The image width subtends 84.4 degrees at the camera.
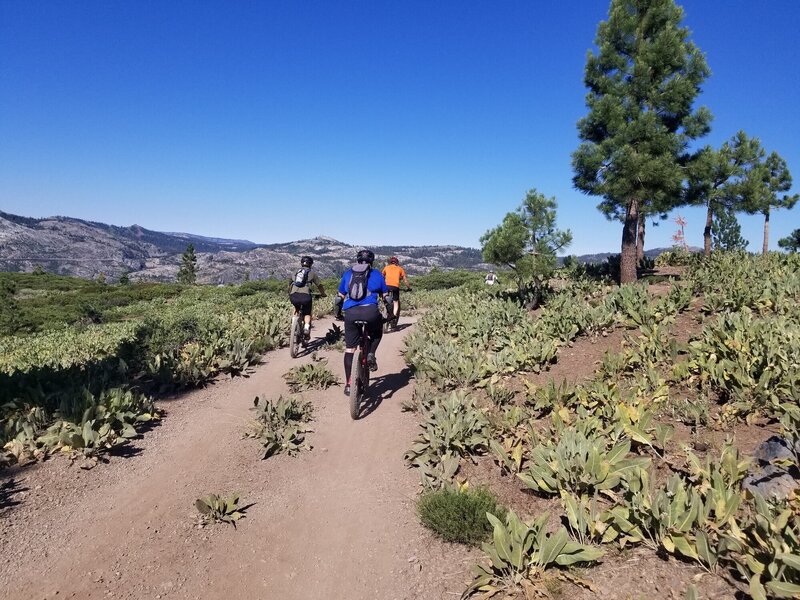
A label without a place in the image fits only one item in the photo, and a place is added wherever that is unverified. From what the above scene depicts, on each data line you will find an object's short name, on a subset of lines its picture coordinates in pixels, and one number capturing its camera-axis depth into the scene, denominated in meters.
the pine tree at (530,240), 11.98
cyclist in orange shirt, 11.76
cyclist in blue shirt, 6.67
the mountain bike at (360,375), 6.48
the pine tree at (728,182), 13.82
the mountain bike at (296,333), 10.05
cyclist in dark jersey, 9.84
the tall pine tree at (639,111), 12.68
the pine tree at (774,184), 20.92
